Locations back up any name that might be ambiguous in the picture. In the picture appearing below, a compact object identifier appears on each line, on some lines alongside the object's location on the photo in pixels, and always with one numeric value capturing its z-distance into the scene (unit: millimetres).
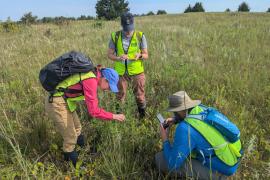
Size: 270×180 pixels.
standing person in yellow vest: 3855
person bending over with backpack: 2502
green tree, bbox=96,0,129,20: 40719
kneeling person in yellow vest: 2303
